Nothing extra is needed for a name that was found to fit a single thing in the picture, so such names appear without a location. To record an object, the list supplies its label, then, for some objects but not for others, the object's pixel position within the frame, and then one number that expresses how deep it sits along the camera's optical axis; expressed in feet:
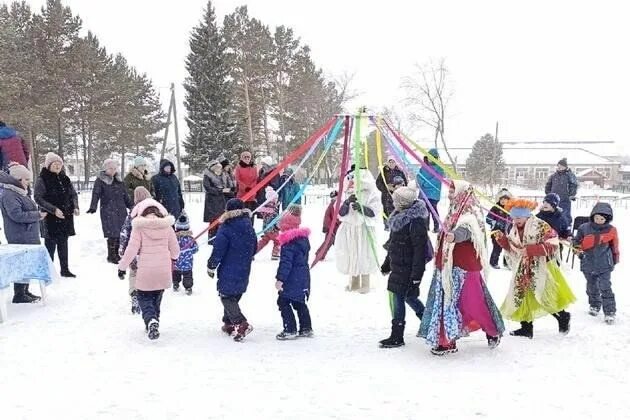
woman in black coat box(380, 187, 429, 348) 16.12
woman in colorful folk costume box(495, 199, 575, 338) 17.28
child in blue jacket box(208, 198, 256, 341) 17.15
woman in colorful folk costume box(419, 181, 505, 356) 15.58
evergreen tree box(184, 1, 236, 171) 102.27
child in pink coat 17.21
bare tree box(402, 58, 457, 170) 147.54
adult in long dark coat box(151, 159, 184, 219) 28.84
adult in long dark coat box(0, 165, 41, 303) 21.56
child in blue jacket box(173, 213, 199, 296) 22.79
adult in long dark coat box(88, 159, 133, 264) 28.35
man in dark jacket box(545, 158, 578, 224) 36.50
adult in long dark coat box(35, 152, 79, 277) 24.76
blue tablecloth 19.10
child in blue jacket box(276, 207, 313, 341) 17.13
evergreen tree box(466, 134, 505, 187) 177.99
